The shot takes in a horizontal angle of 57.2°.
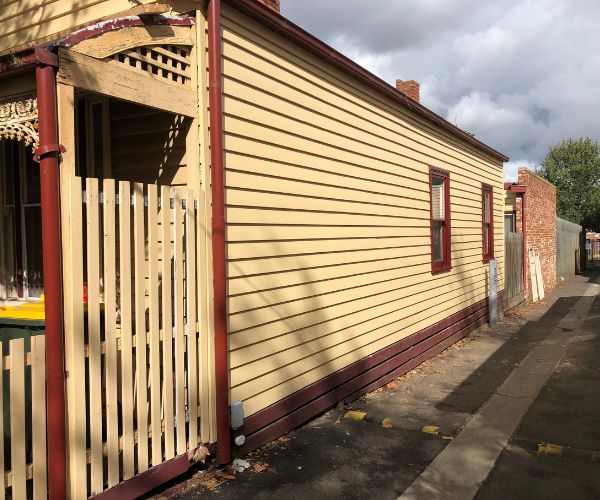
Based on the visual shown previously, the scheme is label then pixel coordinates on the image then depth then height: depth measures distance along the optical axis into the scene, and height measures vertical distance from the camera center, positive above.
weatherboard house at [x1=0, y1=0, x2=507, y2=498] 3.19 +0.09
